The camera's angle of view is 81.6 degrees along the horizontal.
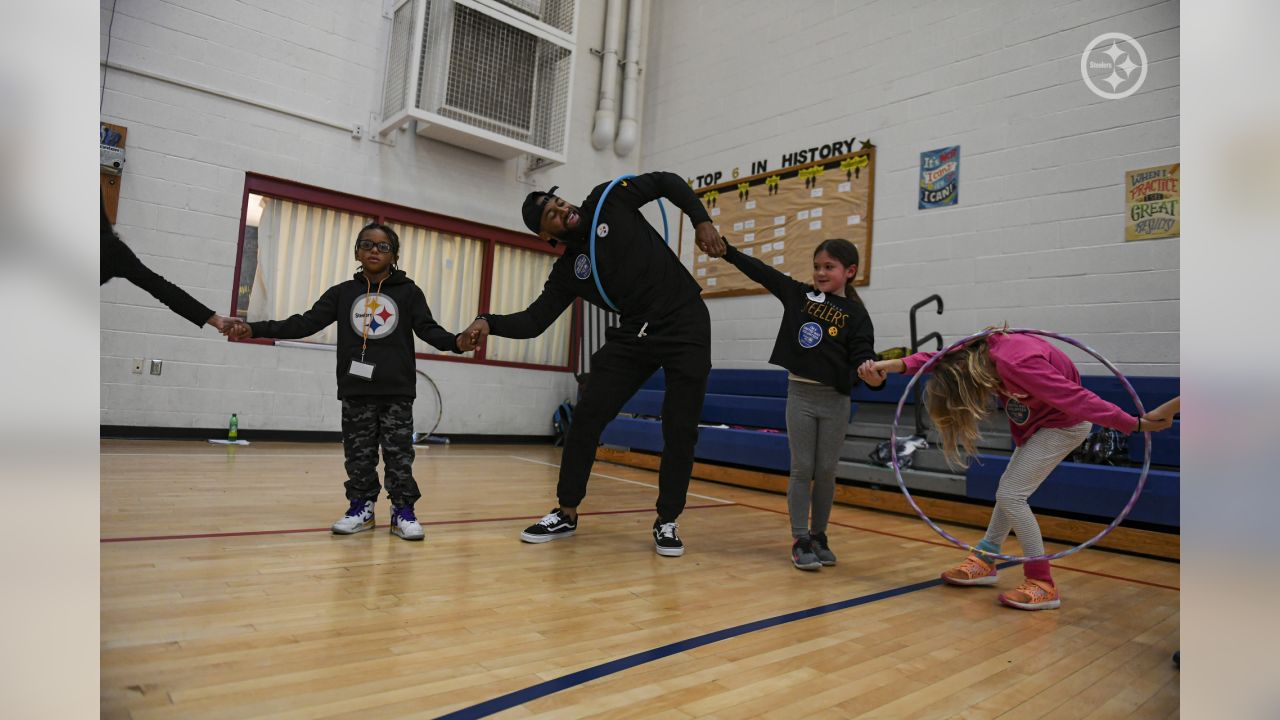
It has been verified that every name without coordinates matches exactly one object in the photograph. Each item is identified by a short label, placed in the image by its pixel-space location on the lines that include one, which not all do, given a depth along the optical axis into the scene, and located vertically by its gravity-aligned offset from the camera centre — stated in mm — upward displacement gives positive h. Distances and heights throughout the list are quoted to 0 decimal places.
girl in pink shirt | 2258 -45
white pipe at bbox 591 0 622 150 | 7664 +3107
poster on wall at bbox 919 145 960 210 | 5371 +1578
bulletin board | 5922 +1466
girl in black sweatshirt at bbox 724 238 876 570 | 2705 +61
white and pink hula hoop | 2174 -5
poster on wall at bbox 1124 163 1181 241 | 4344 +1193
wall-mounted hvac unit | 6227 +2595
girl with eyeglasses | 2764 -21
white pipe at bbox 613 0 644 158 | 7770 +3095
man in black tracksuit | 2811 +183
